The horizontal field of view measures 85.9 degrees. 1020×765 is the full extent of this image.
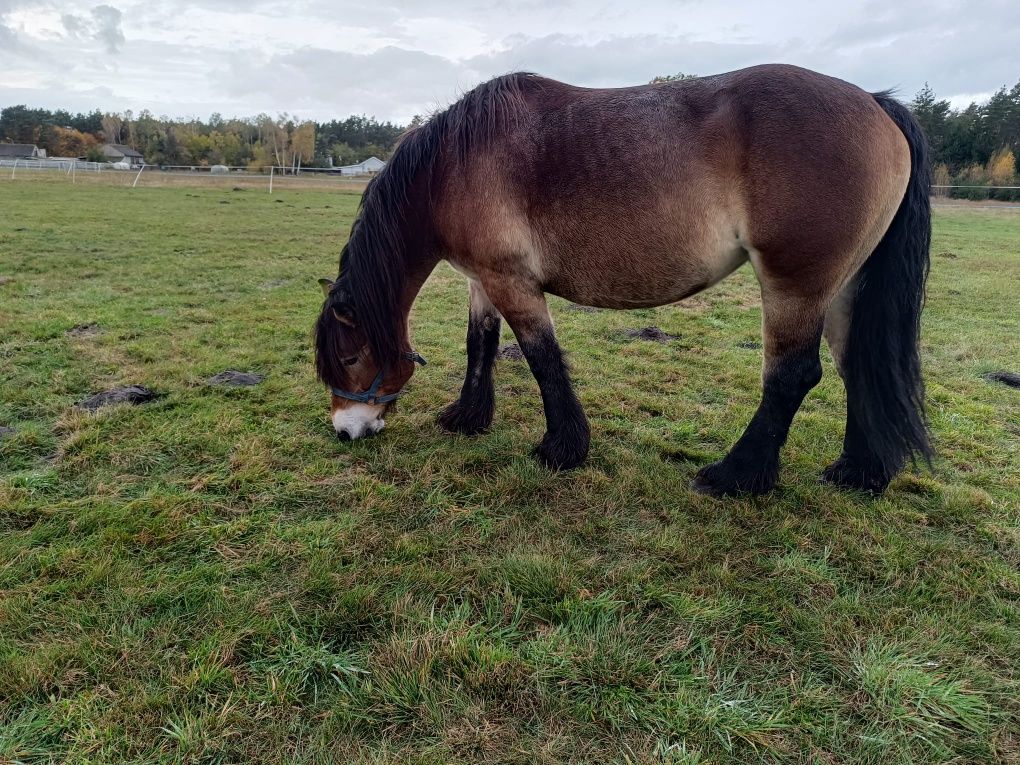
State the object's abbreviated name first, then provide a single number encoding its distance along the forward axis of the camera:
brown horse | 2.70
